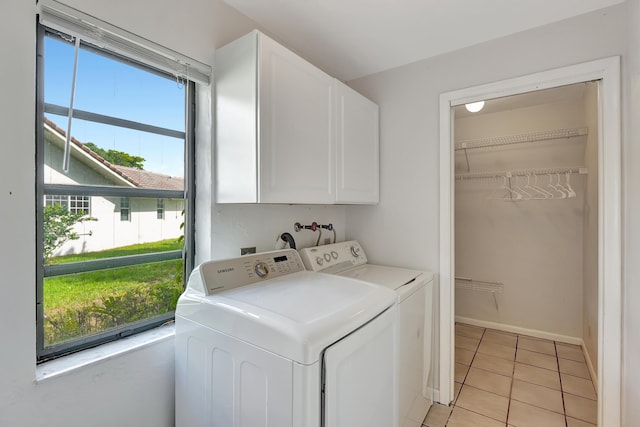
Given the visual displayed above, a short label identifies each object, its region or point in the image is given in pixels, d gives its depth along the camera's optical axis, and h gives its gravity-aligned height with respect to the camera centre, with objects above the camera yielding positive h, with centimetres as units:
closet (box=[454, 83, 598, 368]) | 268 -3
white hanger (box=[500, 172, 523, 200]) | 287 +20
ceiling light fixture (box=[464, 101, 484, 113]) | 242 +88
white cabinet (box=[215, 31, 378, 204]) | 131 +43
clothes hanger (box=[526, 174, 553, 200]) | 279 +24
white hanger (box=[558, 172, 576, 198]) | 253 +19
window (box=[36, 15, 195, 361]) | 107 +9
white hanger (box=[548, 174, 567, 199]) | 269 +23
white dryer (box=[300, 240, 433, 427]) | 149 -55
